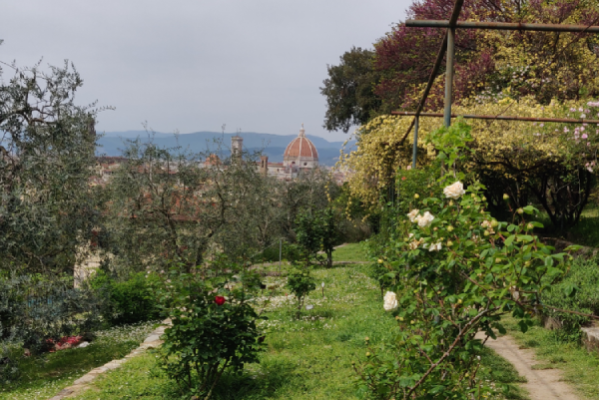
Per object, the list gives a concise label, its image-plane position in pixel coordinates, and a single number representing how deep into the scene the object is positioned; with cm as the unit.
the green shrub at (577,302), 624
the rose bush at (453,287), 286
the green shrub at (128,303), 962
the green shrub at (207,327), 448
